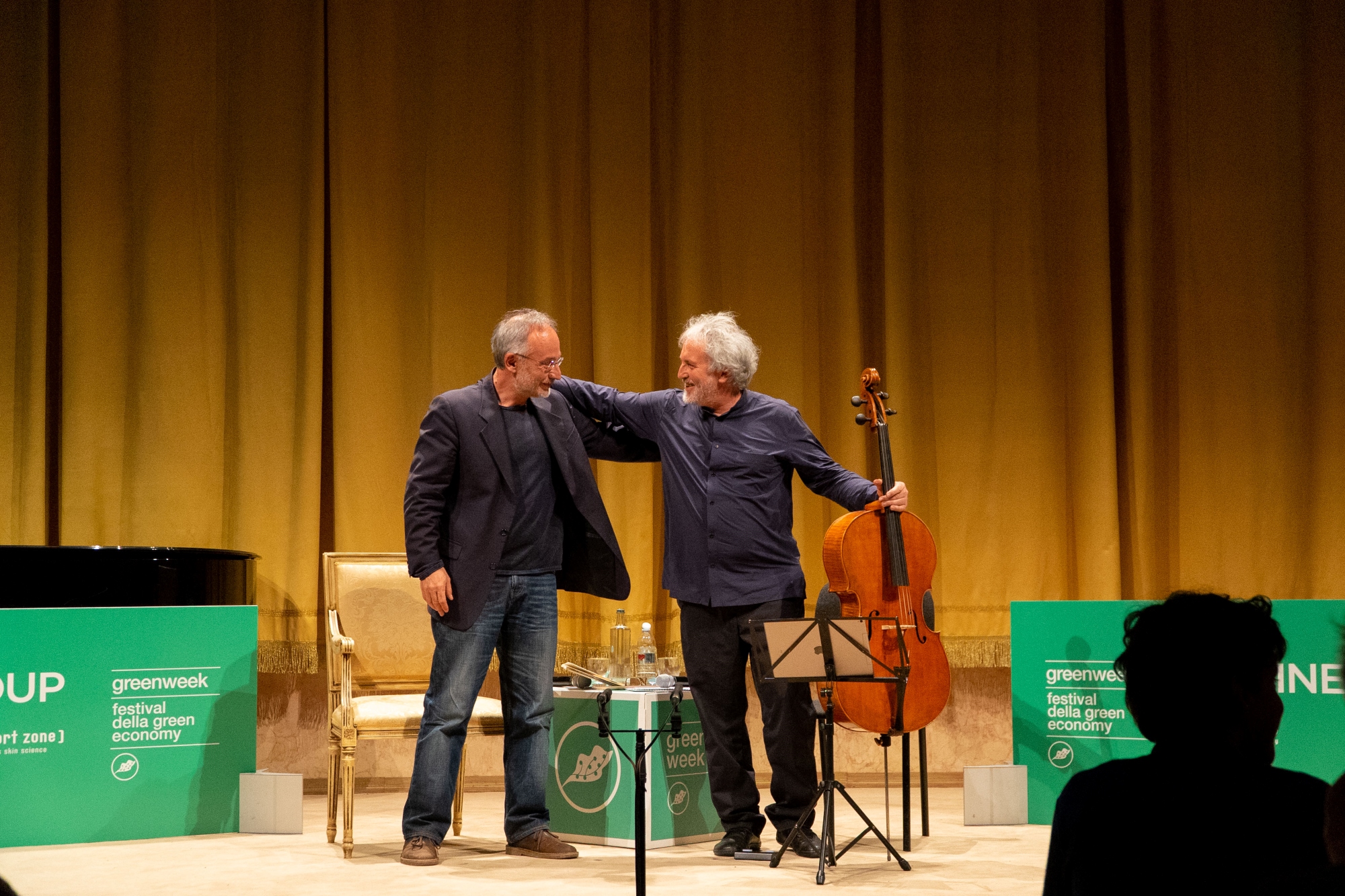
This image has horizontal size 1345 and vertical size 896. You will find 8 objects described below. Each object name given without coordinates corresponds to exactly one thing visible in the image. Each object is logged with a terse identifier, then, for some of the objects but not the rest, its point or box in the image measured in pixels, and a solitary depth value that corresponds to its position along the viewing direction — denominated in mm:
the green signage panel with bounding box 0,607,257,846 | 4238
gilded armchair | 4531
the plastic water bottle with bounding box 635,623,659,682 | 4520
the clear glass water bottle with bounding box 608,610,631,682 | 4574
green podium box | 4191
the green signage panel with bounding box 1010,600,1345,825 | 4301
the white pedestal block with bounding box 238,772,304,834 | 4480
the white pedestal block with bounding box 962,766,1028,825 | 4609
